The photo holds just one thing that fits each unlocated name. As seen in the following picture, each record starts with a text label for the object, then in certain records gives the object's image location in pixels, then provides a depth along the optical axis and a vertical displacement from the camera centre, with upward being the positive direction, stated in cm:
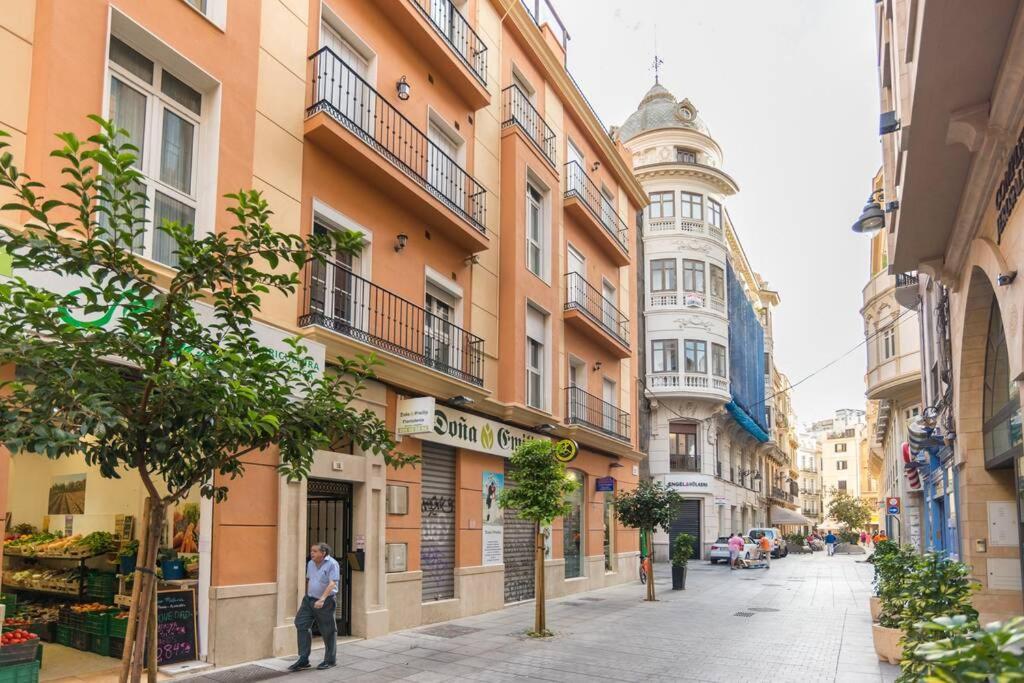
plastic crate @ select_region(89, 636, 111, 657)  972 -219
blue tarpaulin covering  4131 +611
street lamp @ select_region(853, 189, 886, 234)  1253 +386
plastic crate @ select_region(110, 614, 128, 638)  952 -193
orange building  980 +379
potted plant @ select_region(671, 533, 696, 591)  2222 -249
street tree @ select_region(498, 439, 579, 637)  1338 -40
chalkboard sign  924 -188
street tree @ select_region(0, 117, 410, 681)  462 +60
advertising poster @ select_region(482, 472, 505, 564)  1628 -113
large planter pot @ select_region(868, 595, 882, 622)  1351 -238
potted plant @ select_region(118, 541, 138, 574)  1026 -120
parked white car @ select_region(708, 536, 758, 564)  3463 -359
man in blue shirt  1005 -176
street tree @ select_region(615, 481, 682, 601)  2042 -105
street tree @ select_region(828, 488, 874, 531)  7269 -411
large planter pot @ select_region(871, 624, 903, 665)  1059 -236
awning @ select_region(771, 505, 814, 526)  5539 -345
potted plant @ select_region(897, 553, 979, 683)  785 -122
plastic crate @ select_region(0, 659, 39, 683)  751 -196
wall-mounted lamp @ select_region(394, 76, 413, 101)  1418 +663
